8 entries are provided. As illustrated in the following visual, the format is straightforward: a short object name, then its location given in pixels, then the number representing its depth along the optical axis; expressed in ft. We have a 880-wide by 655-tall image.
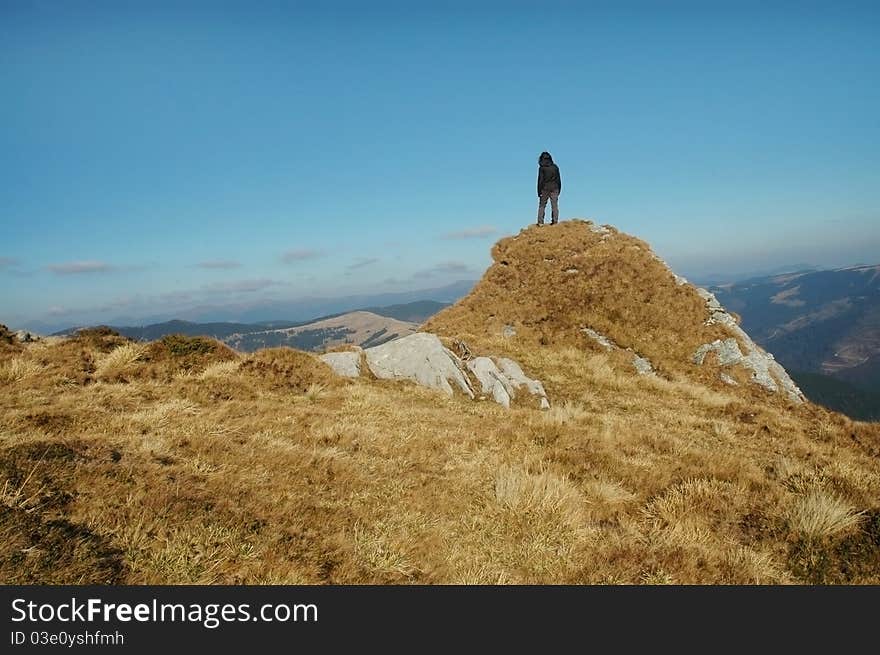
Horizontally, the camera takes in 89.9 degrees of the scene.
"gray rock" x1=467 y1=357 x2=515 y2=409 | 60.13
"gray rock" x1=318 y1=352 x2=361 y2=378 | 61.82
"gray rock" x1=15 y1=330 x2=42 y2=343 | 62.41
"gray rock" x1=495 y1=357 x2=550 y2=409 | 62.80
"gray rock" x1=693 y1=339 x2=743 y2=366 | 81.10
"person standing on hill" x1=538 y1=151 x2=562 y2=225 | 103.96
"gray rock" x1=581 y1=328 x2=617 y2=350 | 84.08
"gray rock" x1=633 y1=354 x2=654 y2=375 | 78.77
